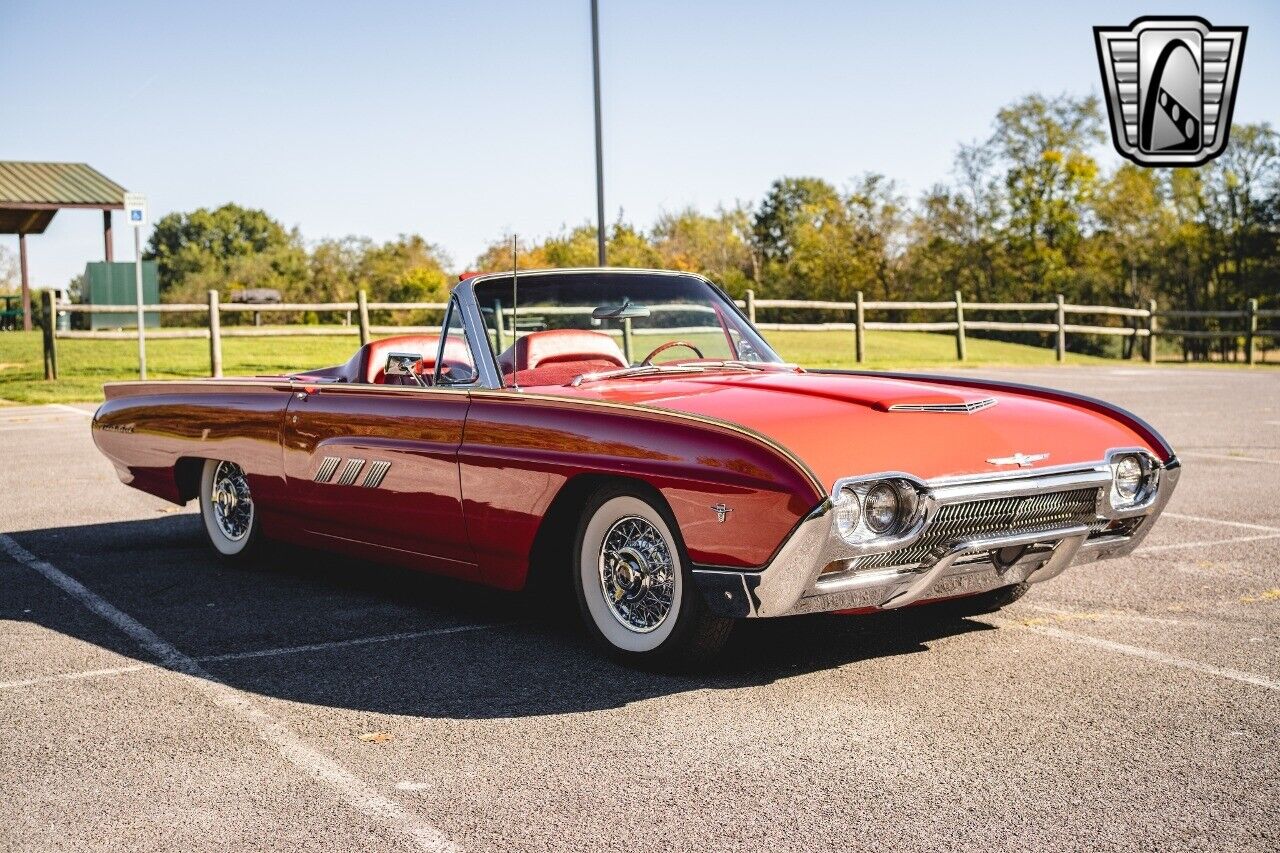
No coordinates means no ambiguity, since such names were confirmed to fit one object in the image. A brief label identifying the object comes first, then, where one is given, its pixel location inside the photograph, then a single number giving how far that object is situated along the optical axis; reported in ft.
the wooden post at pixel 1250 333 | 106.00
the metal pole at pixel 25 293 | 108.99
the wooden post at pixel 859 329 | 84.74
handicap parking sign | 57.06
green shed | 86.48
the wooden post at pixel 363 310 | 72.64
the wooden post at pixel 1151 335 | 105.40
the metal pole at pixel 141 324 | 59.72
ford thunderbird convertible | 12.94
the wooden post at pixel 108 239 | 108.06
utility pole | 54.95
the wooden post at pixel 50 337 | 66.33
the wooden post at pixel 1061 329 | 98.48
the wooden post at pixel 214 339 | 66.49
